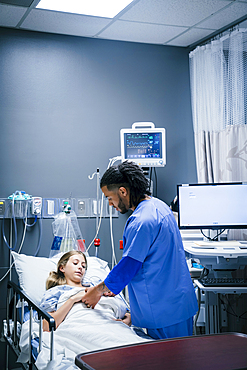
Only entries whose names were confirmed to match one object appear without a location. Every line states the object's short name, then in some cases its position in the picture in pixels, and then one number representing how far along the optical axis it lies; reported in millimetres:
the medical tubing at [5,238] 2888
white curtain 2982
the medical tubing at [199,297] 2456
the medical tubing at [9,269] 2876
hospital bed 1633
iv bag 2844
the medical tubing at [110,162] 3143
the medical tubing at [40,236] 3016
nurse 1710
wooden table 994
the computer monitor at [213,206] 2754
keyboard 2276
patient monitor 3006
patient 2069
